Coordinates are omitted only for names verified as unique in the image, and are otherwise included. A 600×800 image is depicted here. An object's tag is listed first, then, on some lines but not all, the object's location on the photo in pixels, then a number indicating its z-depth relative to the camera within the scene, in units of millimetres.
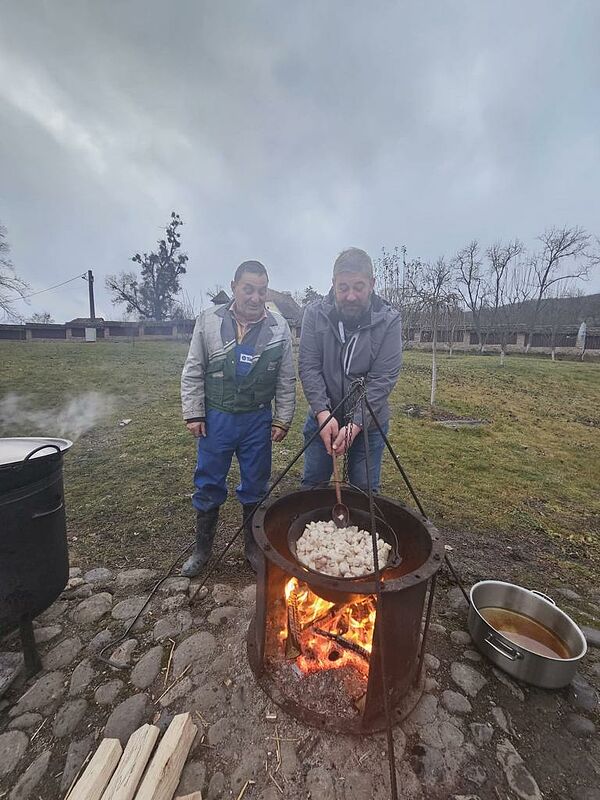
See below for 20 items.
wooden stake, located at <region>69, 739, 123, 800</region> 1504
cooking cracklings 1983
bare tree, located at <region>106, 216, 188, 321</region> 43781
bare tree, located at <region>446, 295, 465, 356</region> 30166
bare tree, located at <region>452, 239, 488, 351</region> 35878
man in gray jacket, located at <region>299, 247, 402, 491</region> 2744
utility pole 37375
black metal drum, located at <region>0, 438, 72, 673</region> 1858
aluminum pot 2027
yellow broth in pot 2303
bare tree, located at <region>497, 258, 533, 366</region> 38153
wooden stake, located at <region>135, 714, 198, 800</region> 1518
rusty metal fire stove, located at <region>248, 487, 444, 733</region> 1672
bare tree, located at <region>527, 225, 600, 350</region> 29047
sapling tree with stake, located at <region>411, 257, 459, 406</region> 9672
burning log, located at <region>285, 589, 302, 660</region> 2129
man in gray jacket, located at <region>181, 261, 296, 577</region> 2854
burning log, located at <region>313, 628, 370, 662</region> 1977
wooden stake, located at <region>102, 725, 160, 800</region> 1511
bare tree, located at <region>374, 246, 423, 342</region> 28766
